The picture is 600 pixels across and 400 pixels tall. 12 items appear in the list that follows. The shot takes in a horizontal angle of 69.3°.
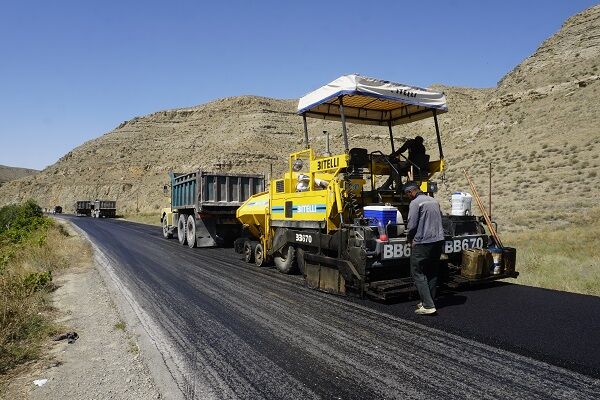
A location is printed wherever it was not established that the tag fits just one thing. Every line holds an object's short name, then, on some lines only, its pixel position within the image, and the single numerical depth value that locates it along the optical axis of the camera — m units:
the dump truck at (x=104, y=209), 50.00
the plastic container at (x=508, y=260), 7.34
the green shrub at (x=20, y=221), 19.66
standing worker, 5.93
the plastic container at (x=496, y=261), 7.26
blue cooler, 6.67
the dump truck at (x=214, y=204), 15.59
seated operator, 8.05
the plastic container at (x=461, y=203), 7.88
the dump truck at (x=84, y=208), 56.06
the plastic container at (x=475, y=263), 6.94
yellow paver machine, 6.61
